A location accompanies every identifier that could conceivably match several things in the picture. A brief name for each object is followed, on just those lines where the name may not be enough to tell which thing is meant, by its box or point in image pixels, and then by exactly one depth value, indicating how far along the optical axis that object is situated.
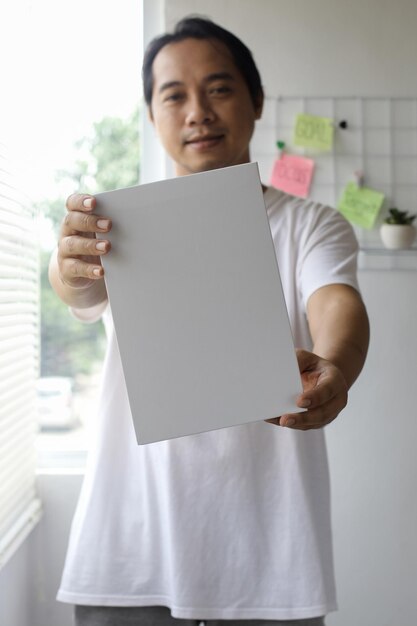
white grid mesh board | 1.73
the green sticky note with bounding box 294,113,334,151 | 1.72
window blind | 1.40
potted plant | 1.68
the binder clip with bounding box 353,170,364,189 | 1.73
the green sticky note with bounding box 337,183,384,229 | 1.73
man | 1.13
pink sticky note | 1.73
